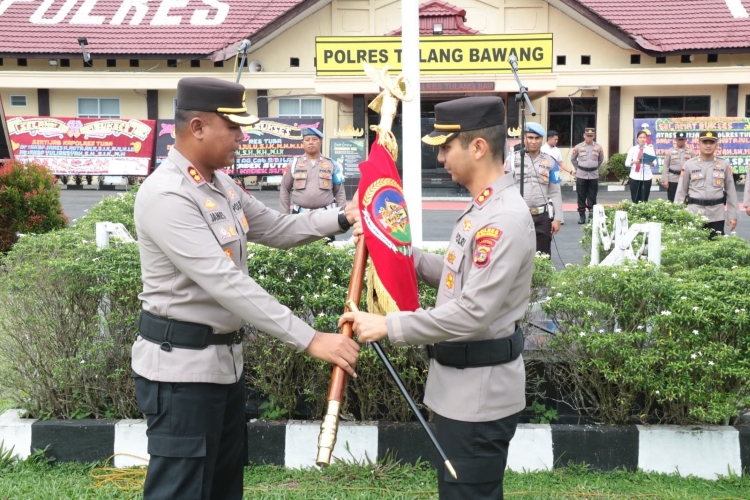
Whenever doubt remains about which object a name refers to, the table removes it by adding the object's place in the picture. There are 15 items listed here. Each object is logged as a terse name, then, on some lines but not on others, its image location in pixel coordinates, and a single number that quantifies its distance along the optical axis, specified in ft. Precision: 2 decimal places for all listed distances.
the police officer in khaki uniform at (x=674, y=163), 51.26
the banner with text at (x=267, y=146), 72.79
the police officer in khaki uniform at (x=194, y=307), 9.13
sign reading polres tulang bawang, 68.54
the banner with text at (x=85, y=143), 73.10
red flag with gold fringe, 10.03
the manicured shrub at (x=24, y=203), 29.81
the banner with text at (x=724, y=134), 72.00
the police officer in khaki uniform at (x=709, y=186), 32.45
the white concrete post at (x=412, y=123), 17.80
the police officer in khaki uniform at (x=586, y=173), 54.90
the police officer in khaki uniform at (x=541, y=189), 29.68
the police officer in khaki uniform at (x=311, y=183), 34.19
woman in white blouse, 54.29
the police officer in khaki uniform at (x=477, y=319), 8.73
